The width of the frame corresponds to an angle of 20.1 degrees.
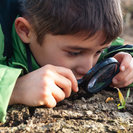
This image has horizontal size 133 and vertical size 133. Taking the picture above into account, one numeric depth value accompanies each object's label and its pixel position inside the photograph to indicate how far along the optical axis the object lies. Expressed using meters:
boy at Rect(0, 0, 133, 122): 0.64
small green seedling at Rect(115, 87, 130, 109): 0.67
